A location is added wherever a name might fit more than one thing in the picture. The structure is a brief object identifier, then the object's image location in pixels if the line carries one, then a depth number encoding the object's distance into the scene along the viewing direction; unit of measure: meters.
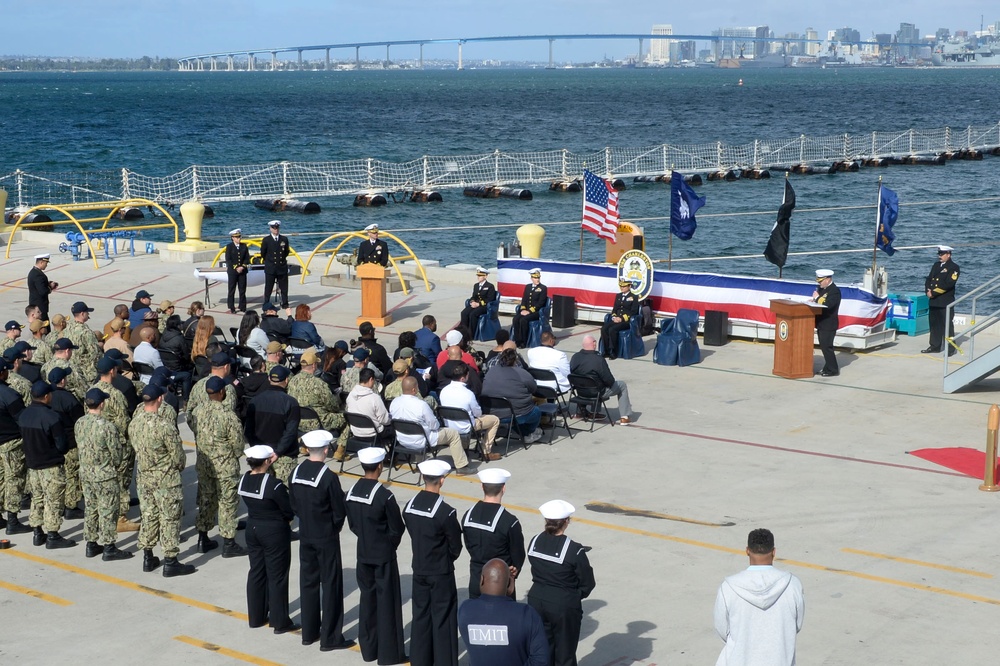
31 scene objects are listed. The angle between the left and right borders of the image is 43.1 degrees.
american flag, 22.52
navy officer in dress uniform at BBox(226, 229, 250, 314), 23.06
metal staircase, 17.11
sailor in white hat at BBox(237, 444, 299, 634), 9.74
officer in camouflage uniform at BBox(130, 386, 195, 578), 11.08
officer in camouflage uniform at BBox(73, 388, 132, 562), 11.25
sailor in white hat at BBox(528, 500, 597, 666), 8.10
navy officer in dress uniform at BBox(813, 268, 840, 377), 18.50
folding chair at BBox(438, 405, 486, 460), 14.00
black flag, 20.89
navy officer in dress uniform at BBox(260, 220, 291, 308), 22.84
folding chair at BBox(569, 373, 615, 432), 15.48
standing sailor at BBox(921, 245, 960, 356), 19.38
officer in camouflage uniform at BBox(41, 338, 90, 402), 13.23
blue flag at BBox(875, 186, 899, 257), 20.72
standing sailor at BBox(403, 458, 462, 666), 8.93
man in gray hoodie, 7.08
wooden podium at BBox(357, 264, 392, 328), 21.84
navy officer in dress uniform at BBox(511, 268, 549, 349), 20.45
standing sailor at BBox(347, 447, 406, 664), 9.26
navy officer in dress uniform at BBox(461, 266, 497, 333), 20.97
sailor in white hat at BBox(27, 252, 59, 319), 20.52
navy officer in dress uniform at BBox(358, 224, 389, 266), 22.86
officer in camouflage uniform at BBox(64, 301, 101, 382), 15.41
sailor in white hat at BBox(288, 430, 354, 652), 9.62
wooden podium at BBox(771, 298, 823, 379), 18.25
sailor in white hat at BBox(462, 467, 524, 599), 8.65
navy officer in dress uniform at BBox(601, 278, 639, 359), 19.67
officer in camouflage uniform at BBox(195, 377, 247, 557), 11.48
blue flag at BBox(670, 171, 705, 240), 22.64
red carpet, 14.05
